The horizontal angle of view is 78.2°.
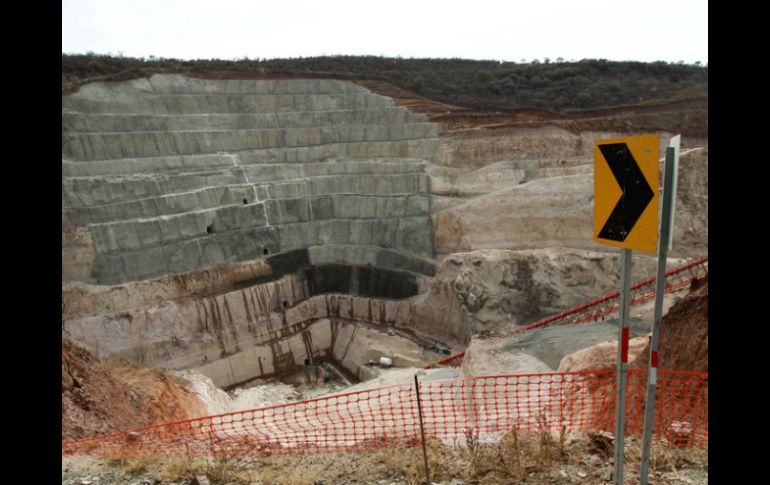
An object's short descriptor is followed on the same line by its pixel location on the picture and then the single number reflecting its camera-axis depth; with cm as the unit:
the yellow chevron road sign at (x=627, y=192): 296
